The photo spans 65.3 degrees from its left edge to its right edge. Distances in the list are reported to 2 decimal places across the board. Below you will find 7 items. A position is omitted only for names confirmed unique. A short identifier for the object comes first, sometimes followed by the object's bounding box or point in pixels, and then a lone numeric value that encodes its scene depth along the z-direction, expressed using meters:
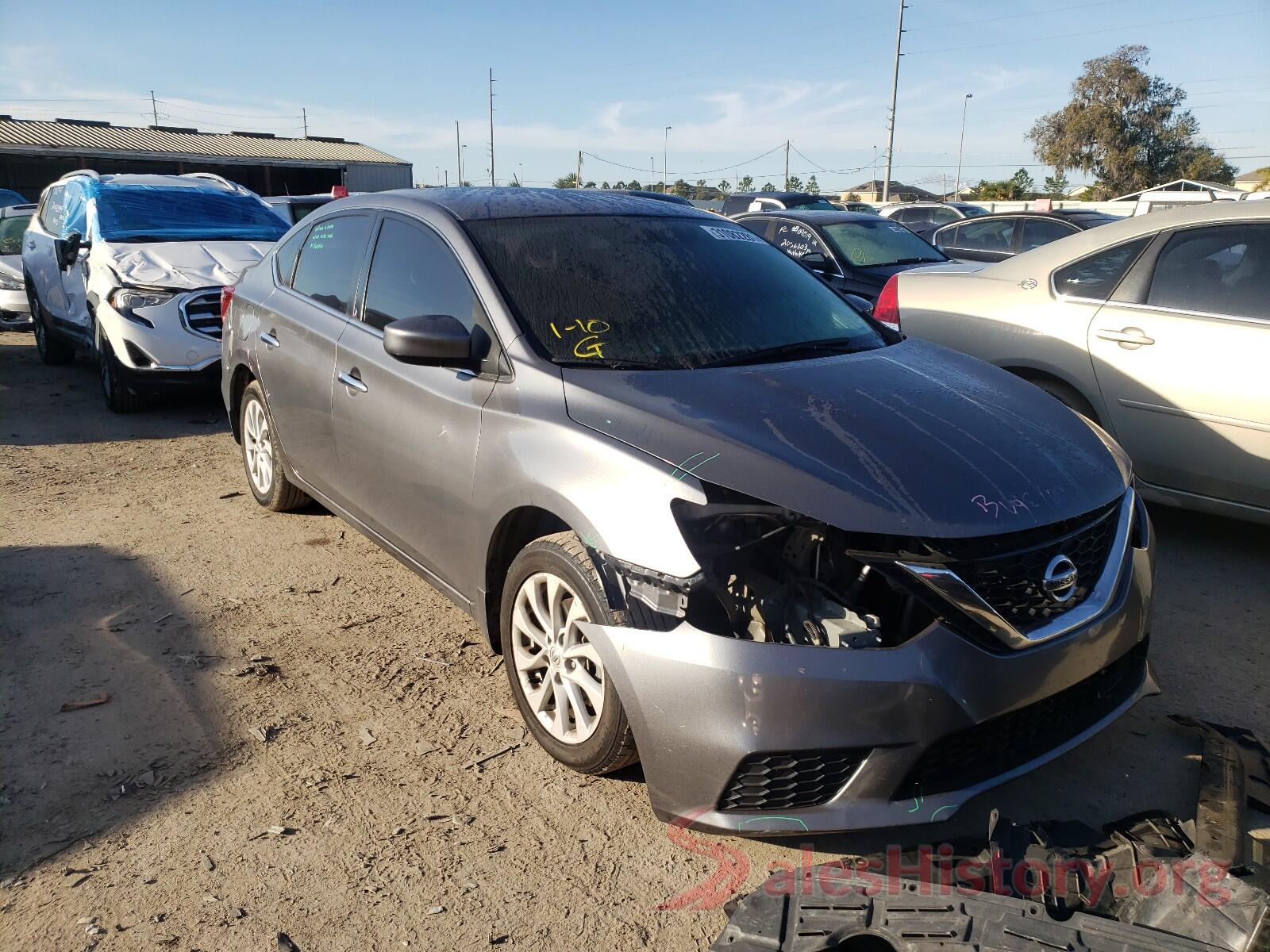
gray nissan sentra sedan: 2.41
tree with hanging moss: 51.69
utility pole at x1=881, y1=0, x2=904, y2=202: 37.28
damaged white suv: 7.40
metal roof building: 36.47
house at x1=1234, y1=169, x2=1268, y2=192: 47.11
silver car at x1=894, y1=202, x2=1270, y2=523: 4.39
